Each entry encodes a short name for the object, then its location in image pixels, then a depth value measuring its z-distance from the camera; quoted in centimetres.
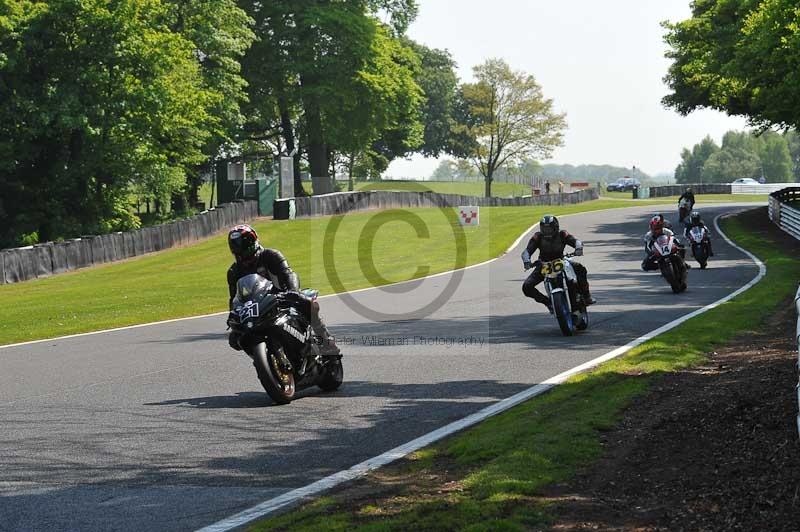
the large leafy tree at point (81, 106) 4488
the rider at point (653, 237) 2112
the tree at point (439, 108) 12131
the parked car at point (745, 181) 10271
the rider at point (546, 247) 1616
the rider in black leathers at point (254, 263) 1050
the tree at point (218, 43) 5509
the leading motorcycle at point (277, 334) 1016
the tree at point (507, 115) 10675
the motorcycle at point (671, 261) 2127
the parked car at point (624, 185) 10712
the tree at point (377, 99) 6288
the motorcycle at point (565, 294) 1544
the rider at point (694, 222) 2727
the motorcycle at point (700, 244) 2759
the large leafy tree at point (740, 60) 3634
